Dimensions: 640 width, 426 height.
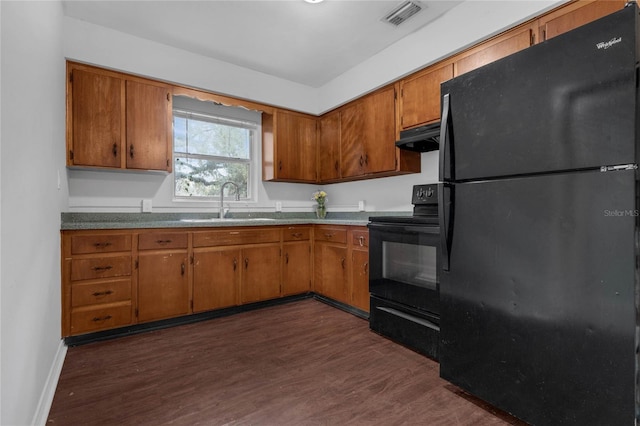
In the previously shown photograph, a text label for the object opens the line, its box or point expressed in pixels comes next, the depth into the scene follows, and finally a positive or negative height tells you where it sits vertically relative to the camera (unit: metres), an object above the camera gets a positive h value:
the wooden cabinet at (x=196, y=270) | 2.50 -0.55
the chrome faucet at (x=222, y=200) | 3.60 +0.14
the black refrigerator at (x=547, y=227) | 1.19 -0.08
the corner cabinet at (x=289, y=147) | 3.86 +0.82
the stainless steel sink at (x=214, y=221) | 2.99 -0.08
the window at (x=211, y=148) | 3.54 +0.77
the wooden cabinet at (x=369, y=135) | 3.17 +0.83
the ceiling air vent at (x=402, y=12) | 2.54 +1.67
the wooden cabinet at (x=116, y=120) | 2.71 +0.85
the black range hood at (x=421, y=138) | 2.62 +0.63
